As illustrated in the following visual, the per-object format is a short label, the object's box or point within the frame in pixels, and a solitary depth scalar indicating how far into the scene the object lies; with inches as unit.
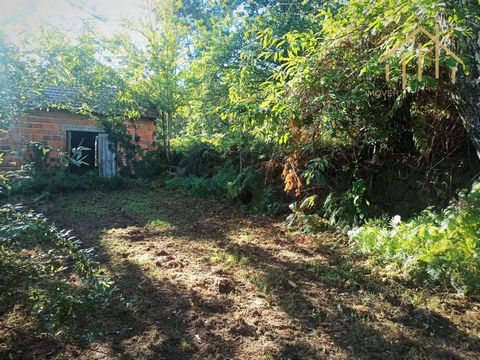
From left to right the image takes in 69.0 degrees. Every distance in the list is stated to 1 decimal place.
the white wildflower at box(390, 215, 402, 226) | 157.6
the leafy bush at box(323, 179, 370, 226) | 185.7
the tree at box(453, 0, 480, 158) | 113.7
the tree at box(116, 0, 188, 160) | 343.3
